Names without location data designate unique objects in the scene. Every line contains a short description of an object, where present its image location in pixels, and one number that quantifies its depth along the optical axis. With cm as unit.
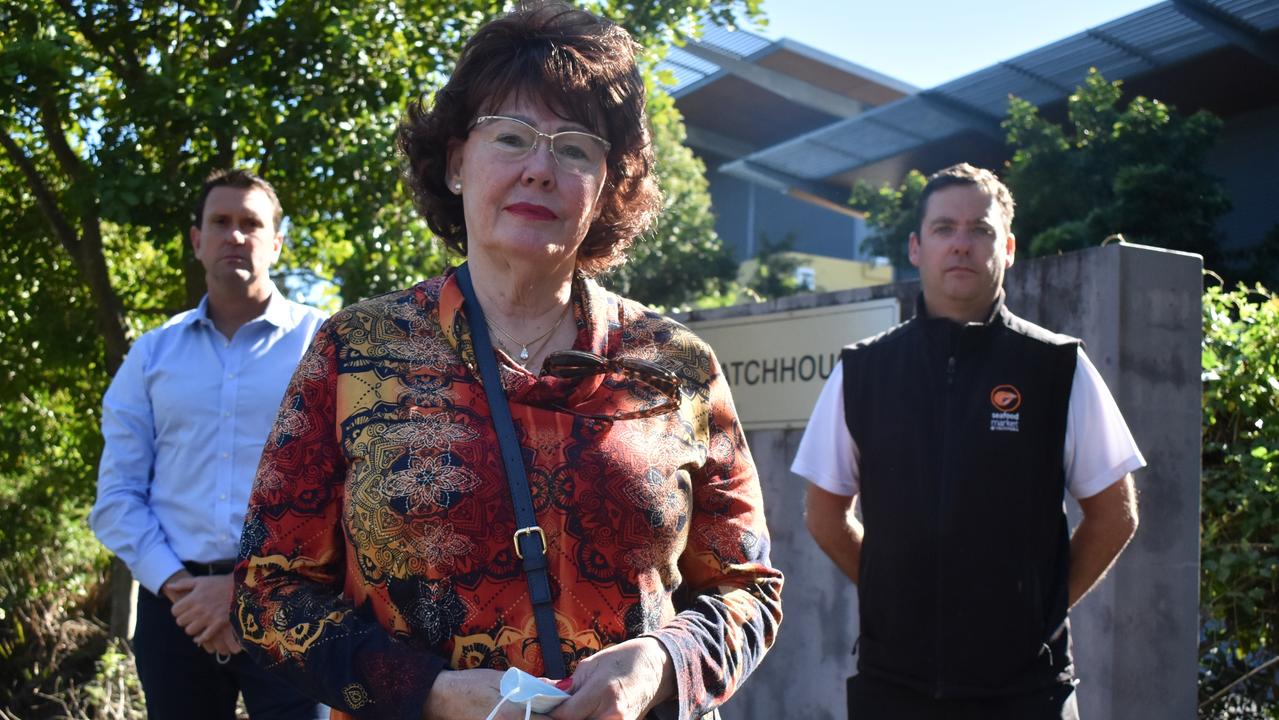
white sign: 522
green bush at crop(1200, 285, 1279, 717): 506
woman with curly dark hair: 199
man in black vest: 347
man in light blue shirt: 361
